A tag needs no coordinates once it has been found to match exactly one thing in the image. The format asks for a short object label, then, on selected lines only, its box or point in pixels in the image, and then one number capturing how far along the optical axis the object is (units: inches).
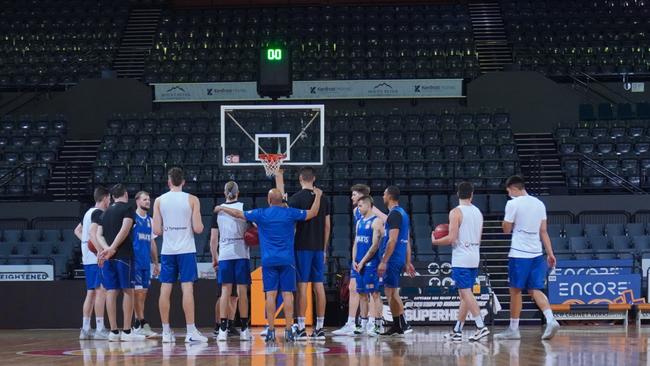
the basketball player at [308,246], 524.1
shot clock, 975.6
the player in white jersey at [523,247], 526.9
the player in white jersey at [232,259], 539.8
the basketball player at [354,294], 565.3
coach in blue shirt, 498.6
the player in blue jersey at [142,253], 564.4
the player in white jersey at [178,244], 511.2
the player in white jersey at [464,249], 517.0
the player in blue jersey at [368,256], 553.9
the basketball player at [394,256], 549.0
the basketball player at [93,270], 557.9
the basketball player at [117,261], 536.7
